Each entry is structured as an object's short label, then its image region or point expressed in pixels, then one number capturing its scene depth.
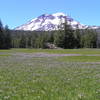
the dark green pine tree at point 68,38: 152.88
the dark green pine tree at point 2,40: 157.25
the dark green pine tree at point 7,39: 164.31
